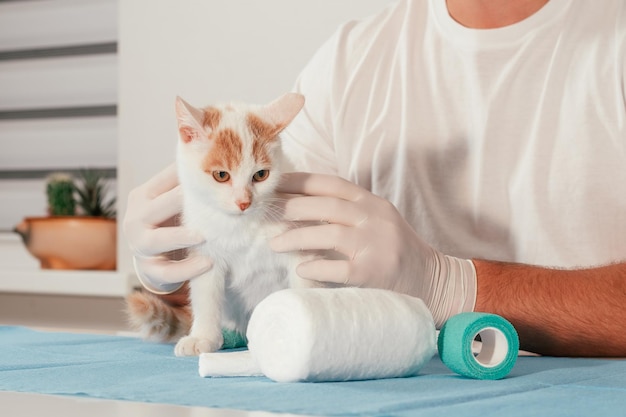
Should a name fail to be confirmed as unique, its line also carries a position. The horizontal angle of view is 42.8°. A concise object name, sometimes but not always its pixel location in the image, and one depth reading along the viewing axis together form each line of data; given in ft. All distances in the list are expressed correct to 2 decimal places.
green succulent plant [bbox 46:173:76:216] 8.00
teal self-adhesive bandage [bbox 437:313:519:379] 2.78
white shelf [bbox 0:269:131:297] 7.32
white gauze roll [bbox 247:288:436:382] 2.59
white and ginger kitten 3.32
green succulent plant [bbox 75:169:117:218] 8.26
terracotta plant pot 7.75
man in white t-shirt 3.94
